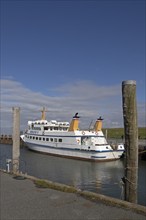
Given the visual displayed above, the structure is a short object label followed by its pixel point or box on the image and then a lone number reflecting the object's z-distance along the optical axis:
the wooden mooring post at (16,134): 13.63
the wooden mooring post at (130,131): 7.16
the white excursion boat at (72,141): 36.05
